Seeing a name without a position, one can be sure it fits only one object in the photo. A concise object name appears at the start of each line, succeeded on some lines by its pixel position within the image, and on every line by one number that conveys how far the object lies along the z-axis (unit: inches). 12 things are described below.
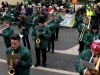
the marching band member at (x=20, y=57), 133.5
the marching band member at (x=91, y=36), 206.6
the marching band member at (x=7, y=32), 243.7
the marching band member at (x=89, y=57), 115.1
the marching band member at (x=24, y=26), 285.9
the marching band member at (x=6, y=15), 427.2
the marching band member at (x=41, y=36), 228.0
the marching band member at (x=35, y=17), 351.1
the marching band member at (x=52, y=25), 291.2
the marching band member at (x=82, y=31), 250.3
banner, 482.5
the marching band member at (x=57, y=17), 338.2
